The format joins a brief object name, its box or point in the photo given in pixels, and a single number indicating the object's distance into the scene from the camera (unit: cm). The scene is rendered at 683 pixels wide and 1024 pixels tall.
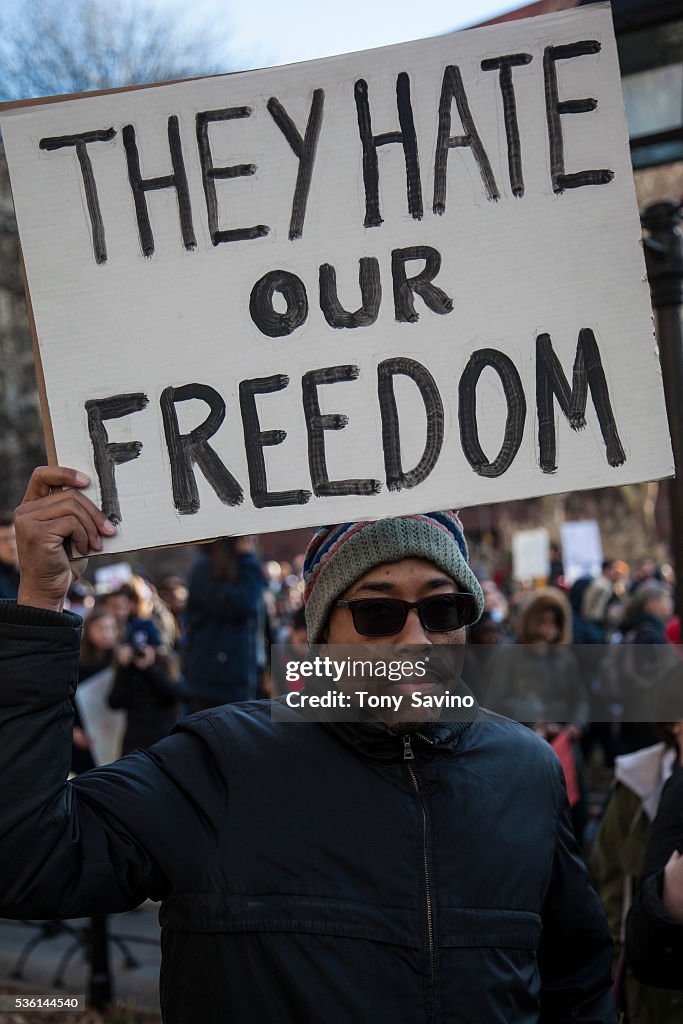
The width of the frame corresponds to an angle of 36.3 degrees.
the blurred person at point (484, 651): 553
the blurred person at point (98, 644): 629
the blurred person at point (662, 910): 185
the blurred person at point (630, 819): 307
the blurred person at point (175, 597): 1094
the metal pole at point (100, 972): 454
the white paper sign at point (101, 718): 571
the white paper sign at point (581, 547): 1156
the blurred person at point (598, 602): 1021
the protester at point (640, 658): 618
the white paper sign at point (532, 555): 1134
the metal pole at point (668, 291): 359
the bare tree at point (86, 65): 980
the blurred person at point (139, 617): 671
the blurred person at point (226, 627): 602
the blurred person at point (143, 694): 572
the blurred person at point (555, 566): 1465
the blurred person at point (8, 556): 513
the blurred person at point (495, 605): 973
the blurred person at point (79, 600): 860
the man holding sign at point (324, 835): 150
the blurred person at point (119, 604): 749
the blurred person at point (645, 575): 1170
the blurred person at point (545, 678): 546
